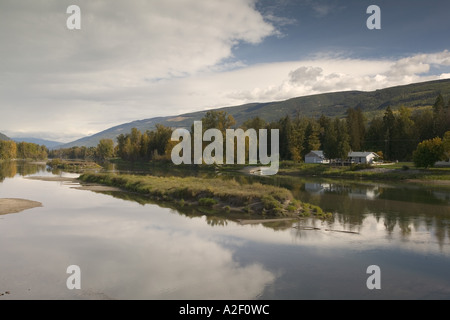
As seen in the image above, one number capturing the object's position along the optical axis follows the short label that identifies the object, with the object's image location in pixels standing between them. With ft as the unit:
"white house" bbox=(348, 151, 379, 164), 304.46
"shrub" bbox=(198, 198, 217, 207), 121.87
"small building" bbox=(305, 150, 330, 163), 327.55
